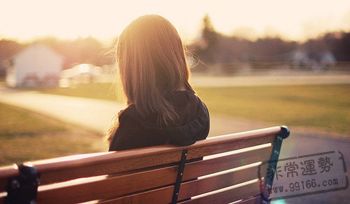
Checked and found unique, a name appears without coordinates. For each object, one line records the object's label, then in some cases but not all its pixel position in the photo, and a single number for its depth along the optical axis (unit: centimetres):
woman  243
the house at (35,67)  4748
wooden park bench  187
